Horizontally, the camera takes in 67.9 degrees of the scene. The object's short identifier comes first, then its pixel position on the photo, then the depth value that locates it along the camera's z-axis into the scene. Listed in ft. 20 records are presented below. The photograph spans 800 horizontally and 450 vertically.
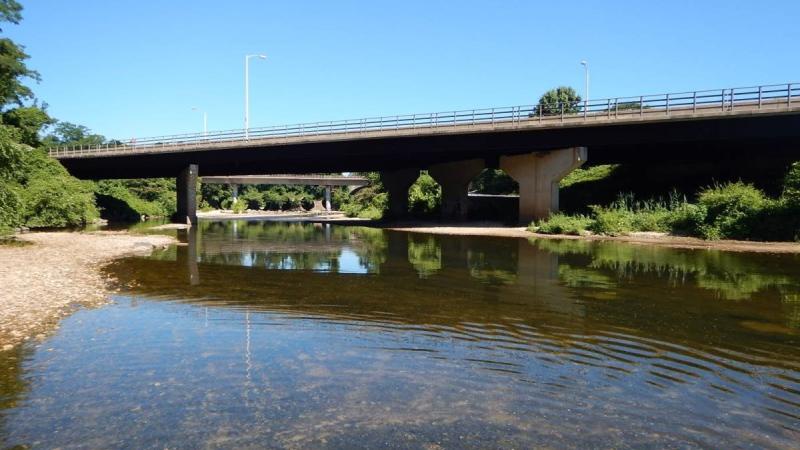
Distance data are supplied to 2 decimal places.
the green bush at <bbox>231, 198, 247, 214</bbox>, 391.51
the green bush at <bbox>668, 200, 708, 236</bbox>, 126.62
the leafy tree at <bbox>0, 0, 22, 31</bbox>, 165.39
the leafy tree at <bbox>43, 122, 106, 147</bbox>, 562.25
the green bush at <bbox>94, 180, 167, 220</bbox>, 249.96
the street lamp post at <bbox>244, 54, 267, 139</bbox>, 205.87
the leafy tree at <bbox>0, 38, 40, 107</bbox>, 169.88
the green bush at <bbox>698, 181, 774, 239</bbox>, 120.16
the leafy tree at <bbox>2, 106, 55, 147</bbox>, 209.87
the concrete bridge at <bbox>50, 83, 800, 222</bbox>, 123.85
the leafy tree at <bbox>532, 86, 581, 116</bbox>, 321.07
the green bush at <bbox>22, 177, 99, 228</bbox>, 148.97
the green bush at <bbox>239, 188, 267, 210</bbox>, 433.93
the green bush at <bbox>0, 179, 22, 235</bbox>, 87.25
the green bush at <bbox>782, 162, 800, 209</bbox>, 115.85
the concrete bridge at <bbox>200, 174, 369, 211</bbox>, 372.38
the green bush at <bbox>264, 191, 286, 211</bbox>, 431.02
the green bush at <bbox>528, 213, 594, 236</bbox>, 142.41
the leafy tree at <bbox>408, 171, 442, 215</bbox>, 230.89
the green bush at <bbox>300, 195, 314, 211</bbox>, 428.15
